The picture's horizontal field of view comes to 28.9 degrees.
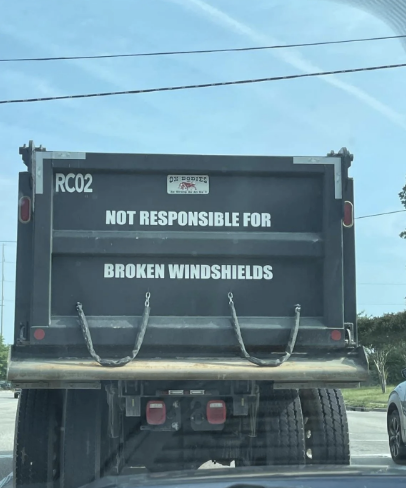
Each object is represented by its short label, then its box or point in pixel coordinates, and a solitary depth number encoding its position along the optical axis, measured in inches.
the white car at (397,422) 406.9
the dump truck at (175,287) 229.5
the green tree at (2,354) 4371.8
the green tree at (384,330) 1202.0
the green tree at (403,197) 1462.8
